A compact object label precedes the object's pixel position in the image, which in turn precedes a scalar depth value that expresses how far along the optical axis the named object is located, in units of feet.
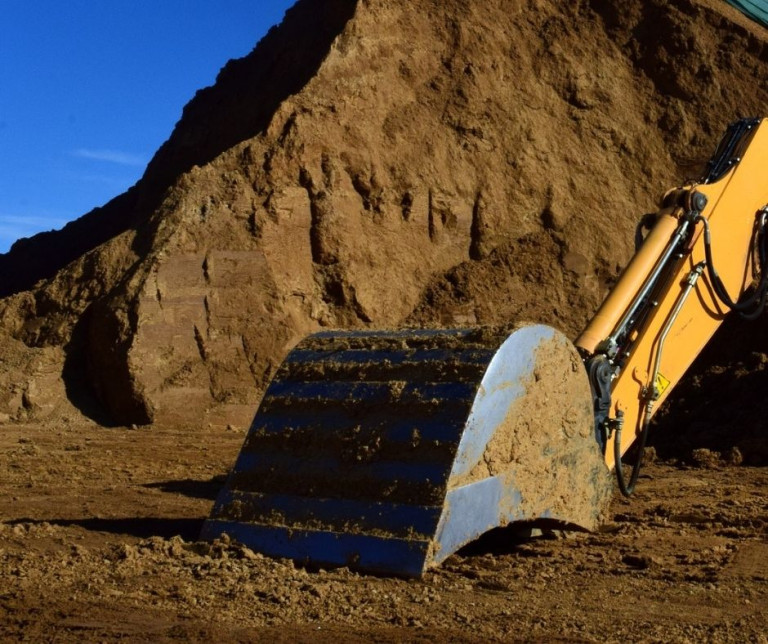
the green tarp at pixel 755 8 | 58.13
